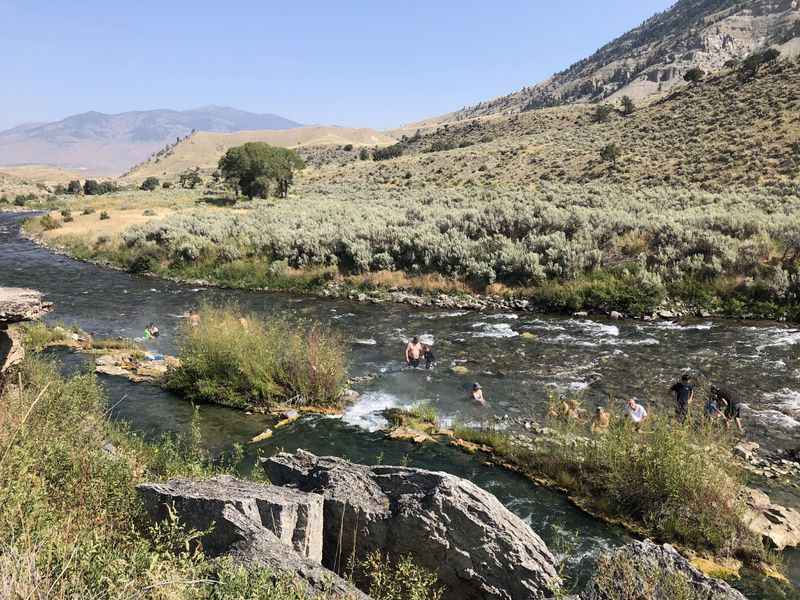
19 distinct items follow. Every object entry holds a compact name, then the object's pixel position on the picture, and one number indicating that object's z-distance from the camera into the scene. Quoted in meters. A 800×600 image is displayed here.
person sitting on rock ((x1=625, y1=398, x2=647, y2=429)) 13.05
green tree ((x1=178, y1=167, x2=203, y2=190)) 100.14
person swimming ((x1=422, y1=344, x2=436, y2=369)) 18.37
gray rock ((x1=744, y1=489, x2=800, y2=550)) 8.82
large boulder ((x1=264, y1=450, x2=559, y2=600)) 6.18
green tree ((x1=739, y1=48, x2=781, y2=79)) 63.84
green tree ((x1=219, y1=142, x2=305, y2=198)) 64.44
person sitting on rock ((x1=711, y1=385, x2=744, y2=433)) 13.20
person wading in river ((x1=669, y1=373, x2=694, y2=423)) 13.70
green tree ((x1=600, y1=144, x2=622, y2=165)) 54.41
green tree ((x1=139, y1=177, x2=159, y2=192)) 108.15
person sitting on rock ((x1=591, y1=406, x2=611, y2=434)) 11.96
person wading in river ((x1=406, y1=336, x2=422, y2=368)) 18.42
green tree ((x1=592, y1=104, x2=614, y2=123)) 78.88
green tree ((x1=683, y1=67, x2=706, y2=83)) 75.70
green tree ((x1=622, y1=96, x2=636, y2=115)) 78.19
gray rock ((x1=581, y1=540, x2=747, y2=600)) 5.48
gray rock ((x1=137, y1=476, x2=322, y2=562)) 5.62
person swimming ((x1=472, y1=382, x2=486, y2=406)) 15.07
